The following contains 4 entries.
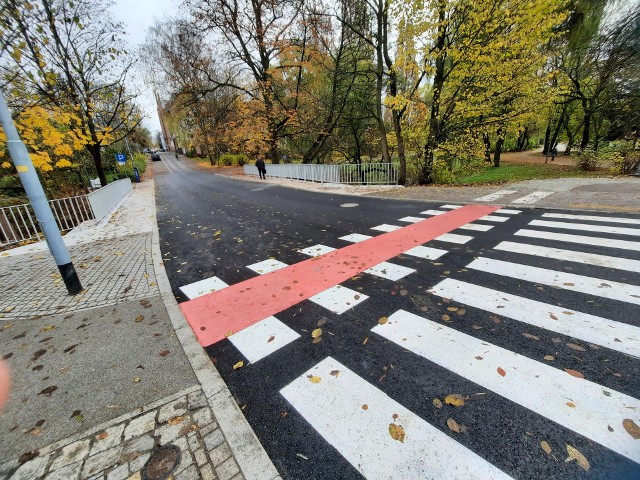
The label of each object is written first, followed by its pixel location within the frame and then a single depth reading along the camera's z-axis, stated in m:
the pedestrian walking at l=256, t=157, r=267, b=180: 24.67
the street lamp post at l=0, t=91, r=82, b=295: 3.92
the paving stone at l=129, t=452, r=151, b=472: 1.99
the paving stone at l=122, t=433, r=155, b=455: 2.11
